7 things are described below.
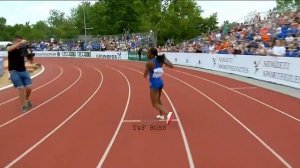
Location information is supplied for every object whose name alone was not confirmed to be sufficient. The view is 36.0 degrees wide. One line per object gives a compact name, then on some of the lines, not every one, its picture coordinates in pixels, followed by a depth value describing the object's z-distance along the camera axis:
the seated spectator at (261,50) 20.74
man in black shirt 12.59
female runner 10.50
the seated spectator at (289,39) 19.99
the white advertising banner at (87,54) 51.79
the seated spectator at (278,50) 18.47
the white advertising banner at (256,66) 16.95
